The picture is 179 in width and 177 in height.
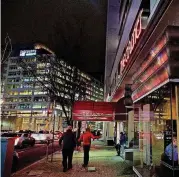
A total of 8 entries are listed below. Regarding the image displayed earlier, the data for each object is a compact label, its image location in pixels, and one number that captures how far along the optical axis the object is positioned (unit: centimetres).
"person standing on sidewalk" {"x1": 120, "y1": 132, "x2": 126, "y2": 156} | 1595
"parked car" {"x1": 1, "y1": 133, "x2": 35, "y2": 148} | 2409
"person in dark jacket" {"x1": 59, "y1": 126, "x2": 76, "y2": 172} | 1043
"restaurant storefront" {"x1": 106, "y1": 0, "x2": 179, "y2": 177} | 484
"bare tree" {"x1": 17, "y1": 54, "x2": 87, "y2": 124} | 2394
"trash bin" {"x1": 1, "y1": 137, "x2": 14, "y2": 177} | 721
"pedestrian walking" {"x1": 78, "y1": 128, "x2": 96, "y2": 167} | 1171
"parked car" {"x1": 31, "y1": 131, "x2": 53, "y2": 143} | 3541
